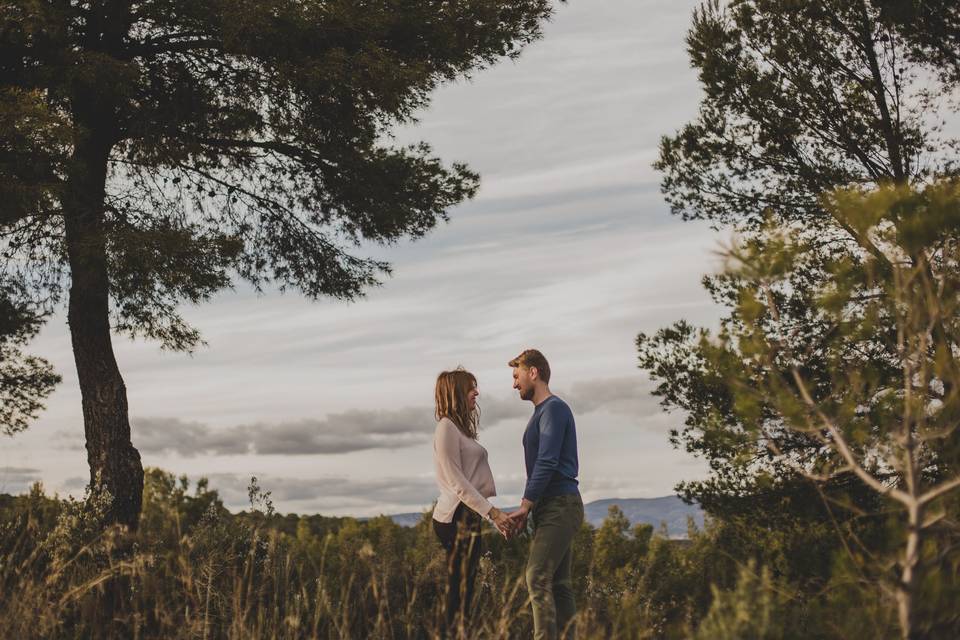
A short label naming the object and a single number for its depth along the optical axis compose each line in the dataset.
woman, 5.36
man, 5.14
